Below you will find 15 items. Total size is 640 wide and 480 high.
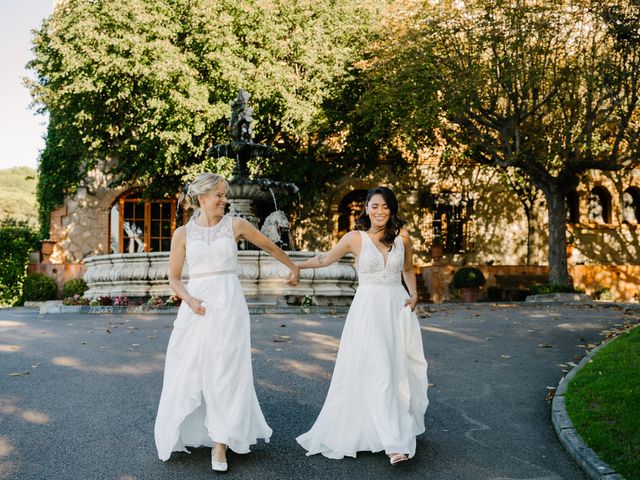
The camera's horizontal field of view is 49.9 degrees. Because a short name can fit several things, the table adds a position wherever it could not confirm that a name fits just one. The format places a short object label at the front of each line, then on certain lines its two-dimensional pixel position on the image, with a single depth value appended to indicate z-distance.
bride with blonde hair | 4.11
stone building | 27.08
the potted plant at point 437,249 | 26.40
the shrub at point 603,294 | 24.42
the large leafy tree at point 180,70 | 20.70
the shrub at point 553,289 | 19.27
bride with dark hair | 4.31
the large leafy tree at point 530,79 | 18.22
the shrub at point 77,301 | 15.21
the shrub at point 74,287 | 23.27
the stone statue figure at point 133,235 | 27.55
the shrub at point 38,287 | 23.72
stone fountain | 14.06
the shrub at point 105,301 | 14.64
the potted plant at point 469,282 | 22.95
